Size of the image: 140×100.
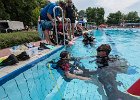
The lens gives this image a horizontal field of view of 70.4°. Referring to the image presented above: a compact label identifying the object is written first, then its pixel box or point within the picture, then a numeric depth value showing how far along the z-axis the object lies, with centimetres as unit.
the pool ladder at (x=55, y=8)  317
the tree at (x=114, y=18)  3239
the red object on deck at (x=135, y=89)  122
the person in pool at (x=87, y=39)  410
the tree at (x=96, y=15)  3220
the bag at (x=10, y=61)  180
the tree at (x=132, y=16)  3554
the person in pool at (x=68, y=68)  164
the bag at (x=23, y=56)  198
